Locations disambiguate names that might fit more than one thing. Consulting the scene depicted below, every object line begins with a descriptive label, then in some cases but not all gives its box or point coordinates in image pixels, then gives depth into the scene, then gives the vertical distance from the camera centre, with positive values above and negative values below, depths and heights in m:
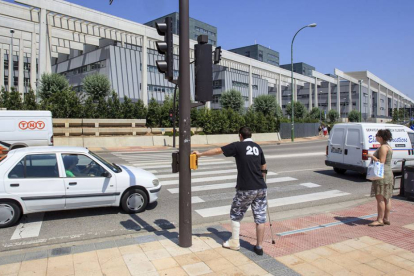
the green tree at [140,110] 29.84 +1.74
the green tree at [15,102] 24.78 +2.25
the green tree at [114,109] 28.84 +1.82
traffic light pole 4.62 -0.10
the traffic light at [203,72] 4.55 +0.80
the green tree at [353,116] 68.81 +1.99
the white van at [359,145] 10.54 -0.70
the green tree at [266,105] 43.16 +2.93
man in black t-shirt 4.45 -0.78
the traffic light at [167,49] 4.67 +1.18
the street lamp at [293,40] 29.26 +8.74
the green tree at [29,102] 25.23 +2.26
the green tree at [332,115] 67.06 +2.21
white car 5.98 -1.08
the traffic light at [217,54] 9.07 +2.18
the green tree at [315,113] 65.76 +2.68
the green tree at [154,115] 30.77 +1.28
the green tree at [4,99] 24.64 +2.49
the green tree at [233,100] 41.09 +3.55
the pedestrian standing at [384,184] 5.82 -1.09
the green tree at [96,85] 30.62 +4.27
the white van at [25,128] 16.59 +0.11
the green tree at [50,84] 28.23 +4.09
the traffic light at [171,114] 26.11 +1.12
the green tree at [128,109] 29.30 +1.82
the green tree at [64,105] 26.05 +2.07
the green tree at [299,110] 55.87 +2.82
